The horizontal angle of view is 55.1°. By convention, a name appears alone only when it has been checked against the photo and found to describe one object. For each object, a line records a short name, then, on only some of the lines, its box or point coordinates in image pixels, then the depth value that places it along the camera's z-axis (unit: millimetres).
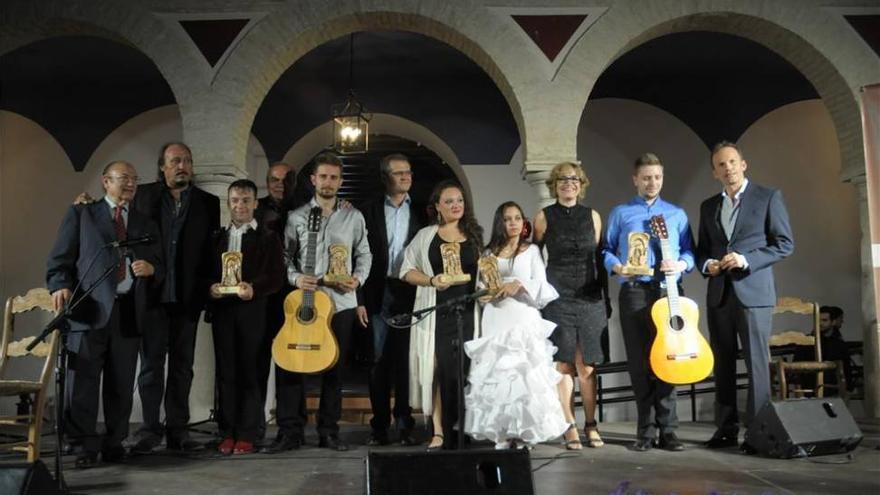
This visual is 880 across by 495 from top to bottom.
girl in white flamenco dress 4500
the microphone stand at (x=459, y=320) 3795
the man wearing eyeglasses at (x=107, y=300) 4422
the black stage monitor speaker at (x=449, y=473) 2861
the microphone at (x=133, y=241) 3992
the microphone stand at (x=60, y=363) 3613
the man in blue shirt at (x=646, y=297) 4945
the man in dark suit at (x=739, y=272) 4879
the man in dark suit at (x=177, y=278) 4902
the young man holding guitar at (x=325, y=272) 4918
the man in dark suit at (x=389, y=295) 5191
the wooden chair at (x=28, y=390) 4203
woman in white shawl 4699
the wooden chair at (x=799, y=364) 6836
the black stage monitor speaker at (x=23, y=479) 2605
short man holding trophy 4840
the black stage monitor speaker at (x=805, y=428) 4395
